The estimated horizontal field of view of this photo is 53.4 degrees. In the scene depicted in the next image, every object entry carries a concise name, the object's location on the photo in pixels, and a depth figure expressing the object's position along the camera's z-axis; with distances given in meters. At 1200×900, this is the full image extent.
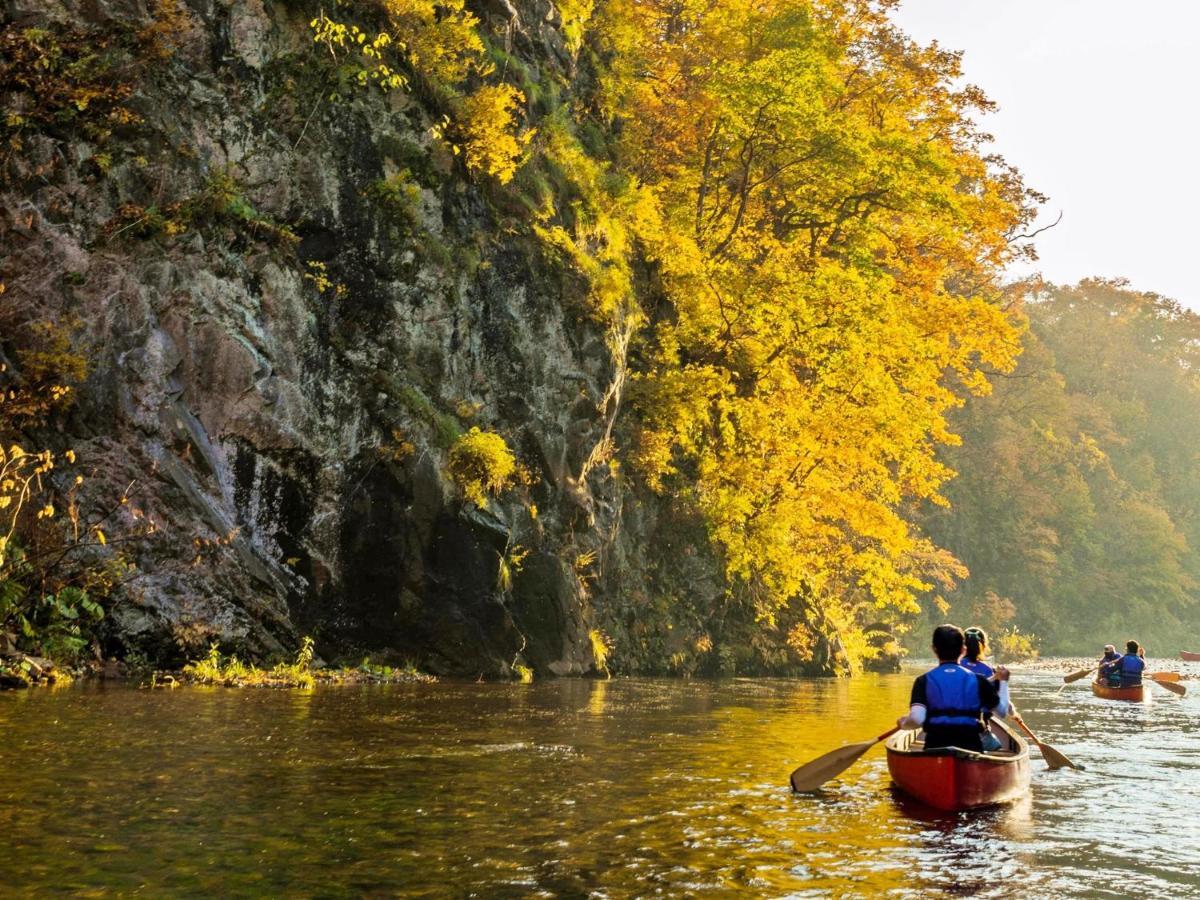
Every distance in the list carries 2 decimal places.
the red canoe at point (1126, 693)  25.49
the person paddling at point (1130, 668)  25.94
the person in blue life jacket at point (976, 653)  13.07
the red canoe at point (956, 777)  10.16
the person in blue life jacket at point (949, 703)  10.63
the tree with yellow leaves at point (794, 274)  30.53
